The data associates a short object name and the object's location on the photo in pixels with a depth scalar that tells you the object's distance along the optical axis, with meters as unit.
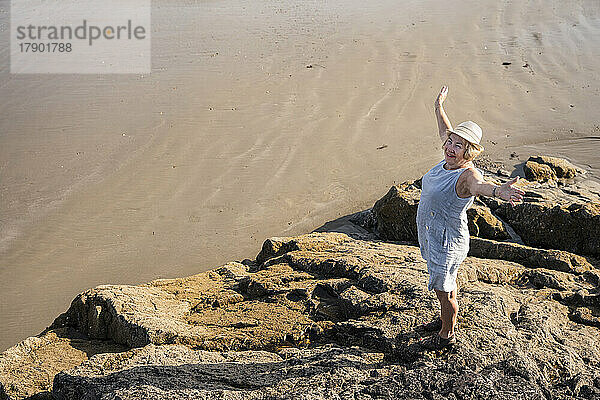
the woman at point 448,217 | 3.18
